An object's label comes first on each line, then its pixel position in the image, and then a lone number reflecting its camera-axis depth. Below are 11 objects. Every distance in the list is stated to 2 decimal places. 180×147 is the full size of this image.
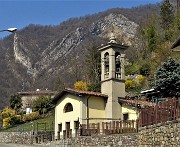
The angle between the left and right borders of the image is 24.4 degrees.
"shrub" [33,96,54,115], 59.28
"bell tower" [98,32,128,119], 35.09
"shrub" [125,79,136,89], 56.30
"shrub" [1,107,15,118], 62.76
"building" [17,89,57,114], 74.38
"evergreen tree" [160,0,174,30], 70.06
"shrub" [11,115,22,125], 58.50
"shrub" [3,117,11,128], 58.44
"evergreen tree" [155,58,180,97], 35.81
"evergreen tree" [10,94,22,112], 67.75
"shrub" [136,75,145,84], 57.81
